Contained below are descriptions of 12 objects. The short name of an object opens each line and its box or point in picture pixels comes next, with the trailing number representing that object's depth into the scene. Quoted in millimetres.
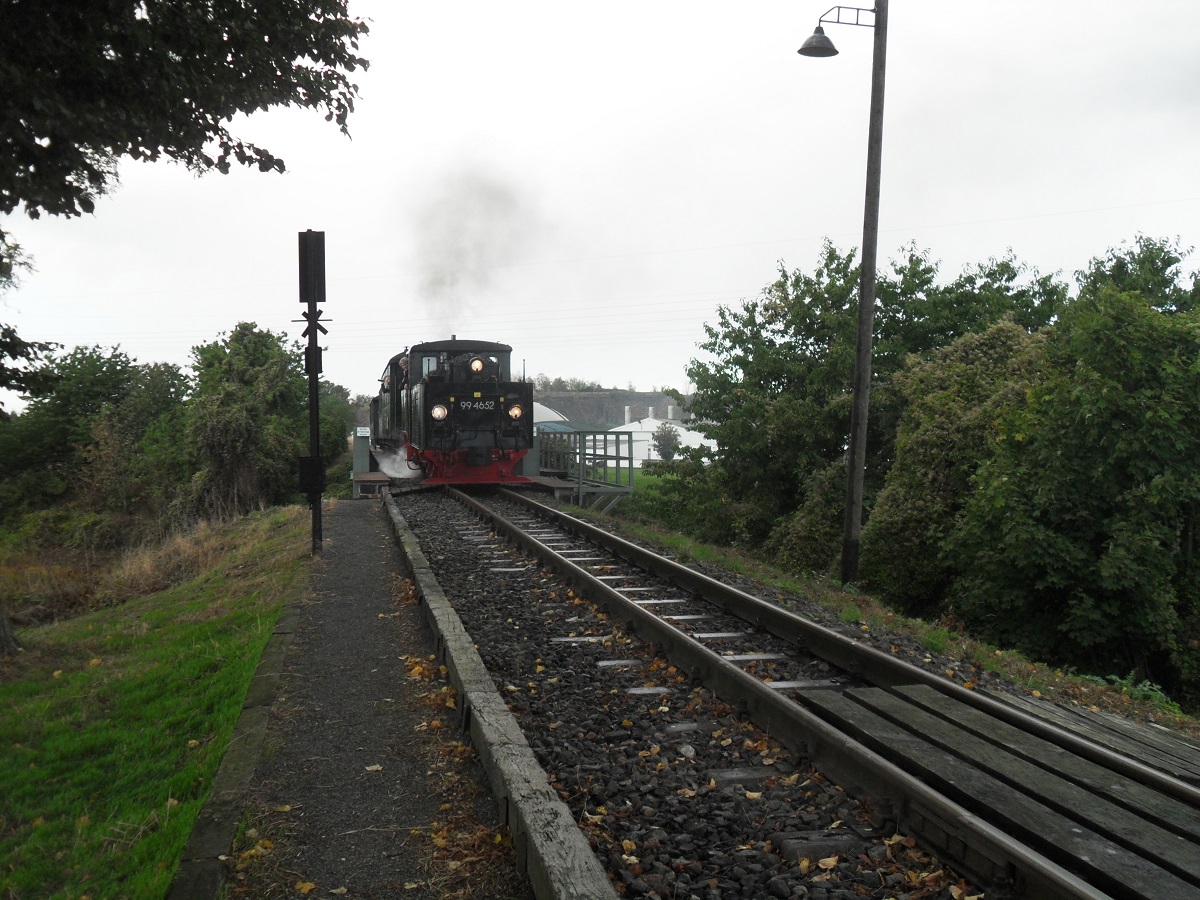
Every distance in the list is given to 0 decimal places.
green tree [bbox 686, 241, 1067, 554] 20953
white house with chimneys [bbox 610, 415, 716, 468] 68000
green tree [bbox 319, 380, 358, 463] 39031
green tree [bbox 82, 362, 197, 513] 31625
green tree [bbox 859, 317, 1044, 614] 14875
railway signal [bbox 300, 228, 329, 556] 11453
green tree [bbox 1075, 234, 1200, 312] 21272
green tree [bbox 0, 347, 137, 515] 32406
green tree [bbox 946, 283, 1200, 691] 10805
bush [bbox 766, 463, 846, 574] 19016
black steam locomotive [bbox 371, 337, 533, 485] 18656
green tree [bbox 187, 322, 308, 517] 30250
